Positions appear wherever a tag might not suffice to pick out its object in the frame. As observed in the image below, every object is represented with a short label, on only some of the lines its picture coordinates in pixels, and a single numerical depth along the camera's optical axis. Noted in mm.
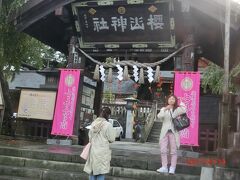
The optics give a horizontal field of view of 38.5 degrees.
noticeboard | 14516
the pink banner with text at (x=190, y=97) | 11836
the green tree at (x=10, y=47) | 14039
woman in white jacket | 7746
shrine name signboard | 12523
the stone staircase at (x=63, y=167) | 7910
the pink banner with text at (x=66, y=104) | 13266
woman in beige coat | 6371
